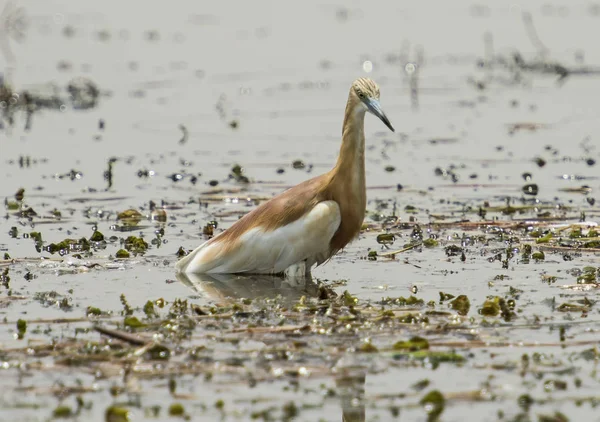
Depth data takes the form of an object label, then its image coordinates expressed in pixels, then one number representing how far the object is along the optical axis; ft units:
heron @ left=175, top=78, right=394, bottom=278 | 61.46
